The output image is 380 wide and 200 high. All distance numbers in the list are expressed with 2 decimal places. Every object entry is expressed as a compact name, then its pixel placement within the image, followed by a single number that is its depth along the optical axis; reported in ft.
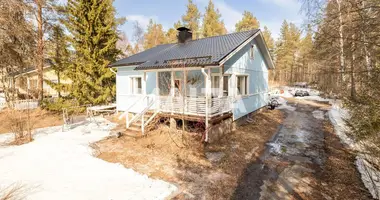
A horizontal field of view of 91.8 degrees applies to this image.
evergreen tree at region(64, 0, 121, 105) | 41.37
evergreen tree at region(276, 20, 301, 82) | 140.77
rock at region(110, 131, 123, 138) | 27.74
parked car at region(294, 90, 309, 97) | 92.10
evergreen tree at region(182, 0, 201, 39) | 99.55
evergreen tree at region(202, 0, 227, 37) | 96.40
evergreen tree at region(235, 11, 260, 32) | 103.50
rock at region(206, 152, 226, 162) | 21.07
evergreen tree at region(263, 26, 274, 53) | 131.71
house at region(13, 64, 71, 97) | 63.56
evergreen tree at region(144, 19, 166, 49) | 109.81
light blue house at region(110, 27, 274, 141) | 27.27
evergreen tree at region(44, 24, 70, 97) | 42.37
